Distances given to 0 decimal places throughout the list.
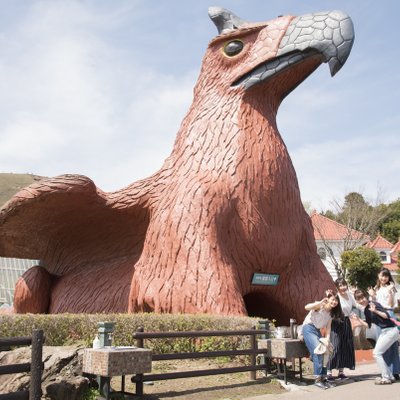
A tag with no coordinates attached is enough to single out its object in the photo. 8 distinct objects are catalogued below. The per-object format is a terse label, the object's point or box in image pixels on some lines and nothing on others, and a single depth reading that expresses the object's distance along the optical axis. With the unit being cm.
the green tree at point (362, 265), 2789
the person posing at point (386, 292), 649
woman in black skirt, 651
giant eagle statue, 876
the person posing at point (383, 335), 628
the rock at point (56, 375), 430
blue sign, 943
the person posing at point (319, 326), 609
